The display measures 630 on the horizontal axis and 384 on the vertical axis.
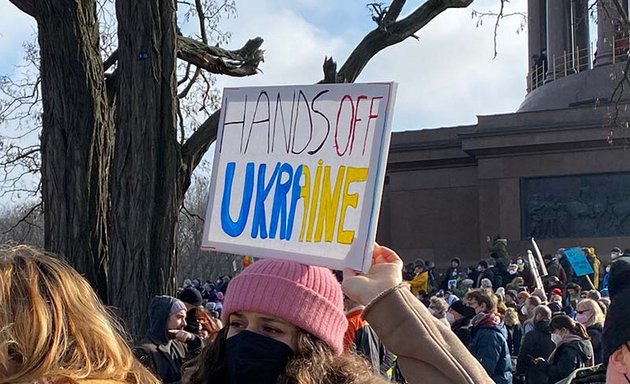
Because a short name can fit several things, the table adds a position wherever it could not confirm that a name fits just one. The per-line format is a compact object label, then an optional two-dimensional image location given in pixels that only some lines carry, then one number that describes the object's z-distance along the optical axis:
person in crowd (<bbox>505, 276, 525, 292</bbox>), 17.17
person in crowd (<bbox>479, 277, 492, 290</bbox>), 15.75
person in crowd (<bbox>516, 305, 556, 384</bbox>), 8.99
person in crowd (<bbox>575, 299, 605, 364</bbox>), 8.96
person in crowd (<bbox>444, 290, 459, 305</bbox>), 14.53
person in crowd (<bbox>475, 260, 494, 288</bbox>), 18.76
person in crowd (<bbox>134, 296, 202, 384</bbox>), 5.91
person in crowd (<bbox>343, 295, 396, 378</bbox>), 4.34
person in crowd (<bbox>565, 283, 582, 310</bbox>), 15.16
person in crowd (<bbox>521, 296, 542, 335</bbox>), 12.33
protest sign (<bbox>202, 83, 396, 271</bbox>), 2.92
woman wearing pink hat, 2.65
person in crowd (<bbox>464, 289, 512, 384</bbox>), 8.61
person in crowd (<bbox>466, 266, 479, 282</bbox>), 20.09
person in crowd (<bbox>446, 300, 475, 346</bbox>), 9.62
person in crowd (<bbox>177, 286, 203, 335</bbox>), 6.96
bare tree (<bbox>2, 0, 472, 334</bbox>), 7.54
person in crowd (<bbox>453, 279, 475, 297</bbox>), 18.09
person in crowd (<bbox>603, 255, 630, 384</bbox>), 2.34
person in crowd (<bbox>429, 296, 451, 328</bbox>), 10.60
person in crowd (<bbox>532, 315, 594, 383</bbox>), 7.92
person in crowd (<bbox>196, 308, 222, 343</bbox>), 6.93
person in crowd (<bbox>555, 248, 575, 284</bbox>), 19.49
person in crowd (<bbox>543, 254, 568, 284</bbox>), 19.31
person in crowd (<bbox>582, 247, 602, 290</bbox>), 19.19
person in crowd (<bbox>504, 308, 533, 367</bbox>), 11.88
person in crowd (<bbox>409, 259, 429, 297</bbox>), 17.90
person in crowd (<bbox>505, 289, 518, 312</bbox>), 14.18
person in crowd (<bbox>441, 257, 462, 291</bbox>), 20.94
